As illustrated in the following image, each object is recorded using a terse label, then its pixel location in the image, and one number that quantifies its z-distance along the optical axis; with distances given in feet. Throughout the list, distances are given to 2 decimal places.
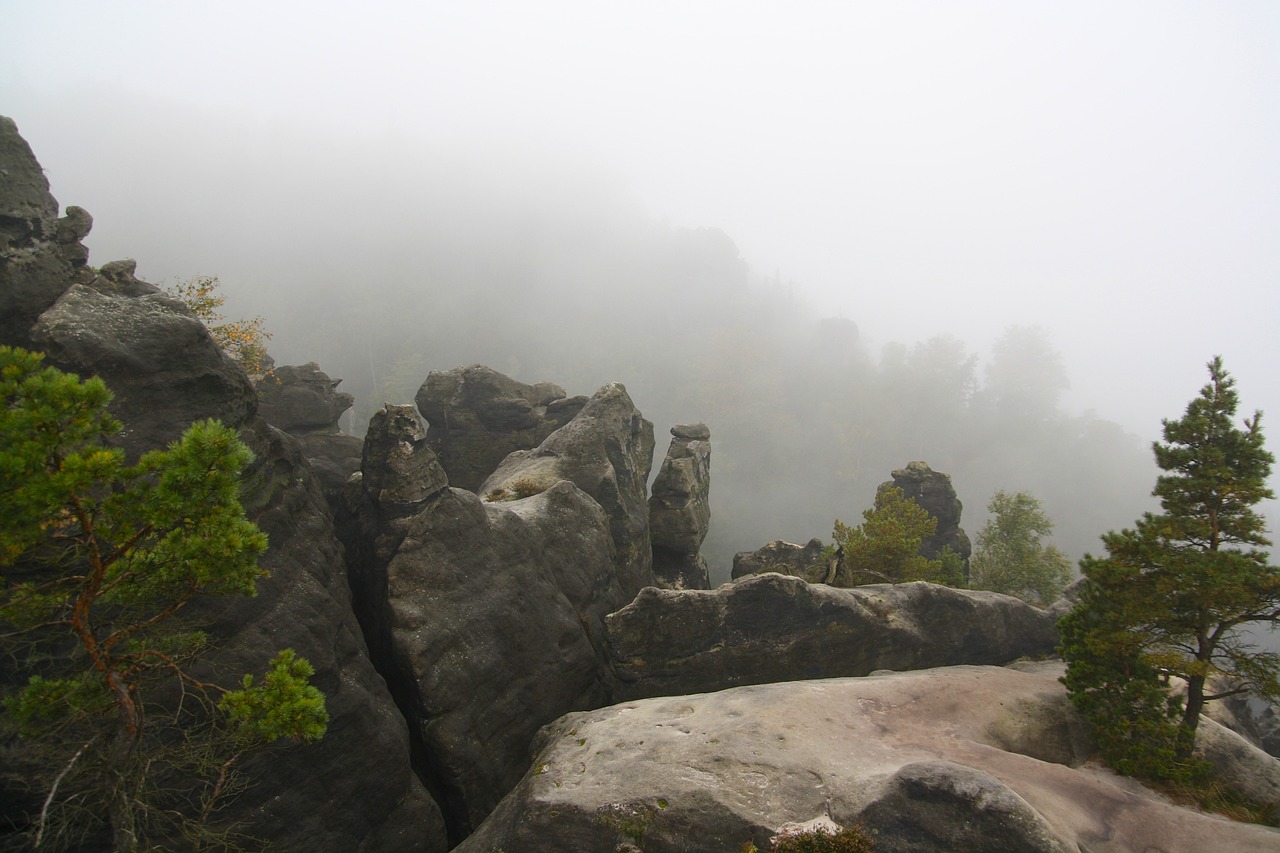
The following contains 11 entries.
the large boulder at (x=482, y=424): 126.72
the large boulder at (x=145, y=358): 41.93
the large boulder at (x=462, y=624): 55.21
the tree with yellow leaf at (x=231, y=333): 107.65
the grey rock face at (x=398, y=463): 61.21
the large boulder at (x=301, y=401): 121.29
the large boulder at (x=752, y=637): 66.74
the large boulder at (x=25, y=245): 45.44
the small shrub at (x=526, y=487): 87.76
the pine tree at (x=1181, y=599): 49.49
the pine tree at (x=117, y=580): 23.06
